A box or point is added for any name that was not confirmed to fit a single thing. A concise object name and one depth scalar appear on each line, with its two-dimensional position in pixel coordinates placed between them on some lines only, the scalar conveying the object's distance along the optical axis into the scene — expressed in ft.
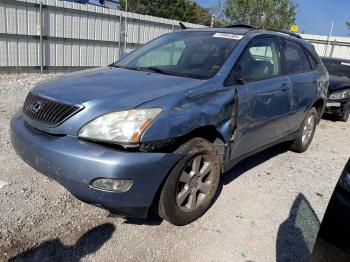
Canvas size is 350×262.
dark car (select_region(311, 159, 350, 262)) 5.39
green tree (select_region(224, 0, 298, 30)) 66.95
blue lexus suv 8.32
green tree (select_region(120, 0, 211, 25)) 122.21
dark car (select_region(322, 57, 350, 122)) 26.21
